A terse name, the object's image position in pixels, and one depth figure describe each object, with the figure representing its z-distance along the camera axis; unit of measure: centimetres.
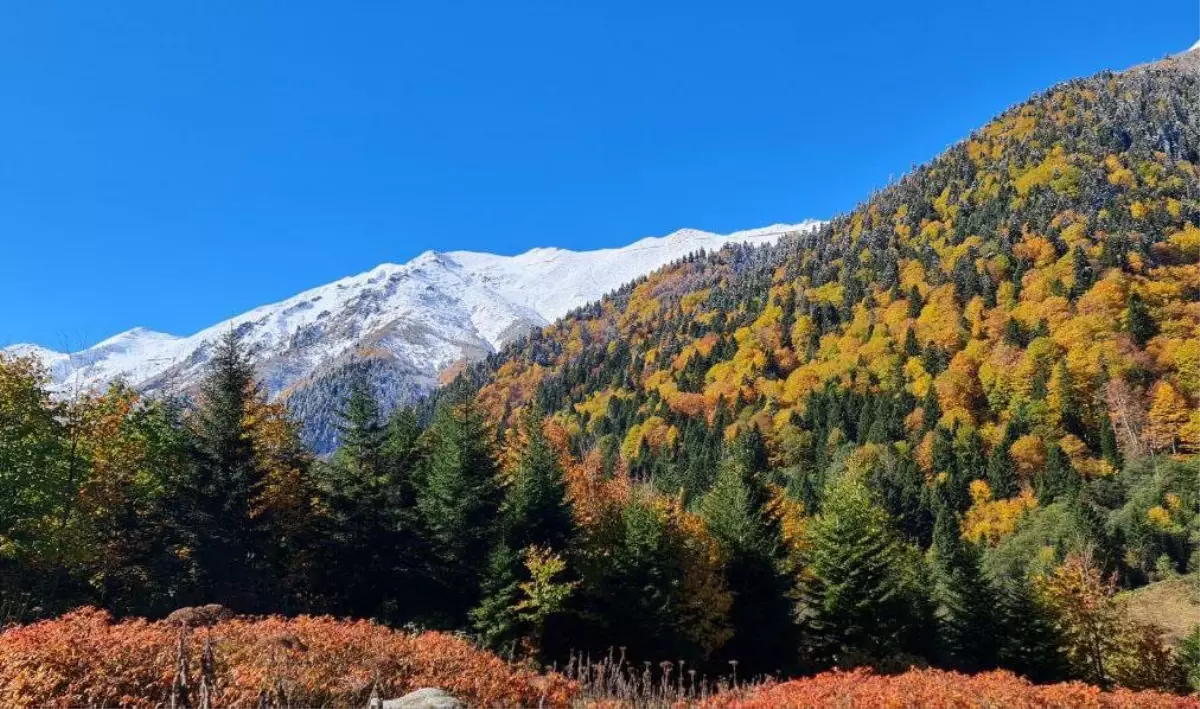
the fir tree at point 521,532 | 2797
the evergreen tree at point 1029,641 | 3247
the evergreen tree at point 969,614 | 3294
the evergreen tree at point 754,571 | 3331
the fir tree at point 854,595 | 3158
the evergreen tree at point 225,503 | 2778
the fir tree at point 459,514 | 3094
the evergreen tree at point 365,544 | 3145
